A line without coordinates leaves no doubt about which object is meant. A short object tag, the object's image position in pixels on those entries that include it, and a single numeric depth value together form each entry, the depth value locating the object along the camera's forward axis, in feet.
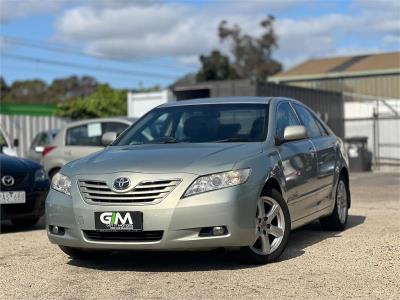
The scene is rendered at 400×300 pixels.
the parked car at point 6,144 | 37.58
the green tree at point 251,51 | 204.44
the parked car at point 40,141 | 57.34
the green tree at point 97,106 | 102.53
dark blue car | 28.63
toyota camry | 18.31
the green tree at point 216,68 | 201.16
